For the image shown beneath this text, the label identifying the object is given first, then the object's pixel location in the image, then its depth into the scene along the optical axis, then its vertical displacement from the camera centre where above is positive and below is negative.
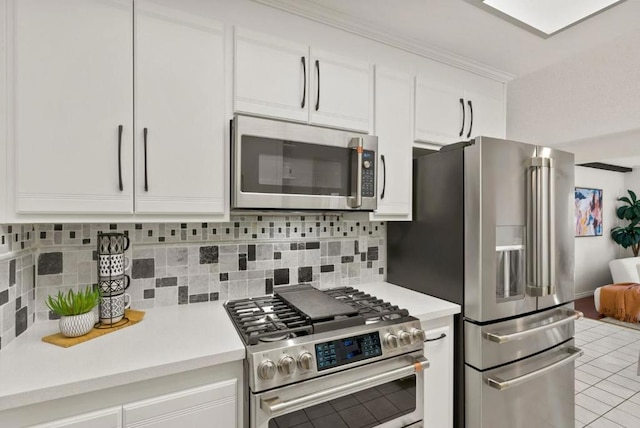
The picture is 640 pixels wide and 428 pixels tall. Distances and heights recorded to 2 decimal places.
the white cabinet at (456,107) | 1.96 +0.72
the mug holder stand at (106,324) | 1.31 -0.46
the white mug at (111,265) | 1.33 -0.21
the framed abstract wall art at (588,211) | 5.48 +0.07
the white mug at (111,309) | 1.32 -0.40
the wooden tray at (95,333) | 1.15 -0.46
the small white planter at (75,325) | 1.19 -0.42
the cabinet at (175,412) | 0.96 -0.64
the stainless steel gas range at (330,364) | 1.12 -0.58
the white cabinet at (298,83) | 1.46 +0.66
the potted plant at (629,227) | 5.91 -0.23
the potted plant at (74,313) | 1.19 -0.38
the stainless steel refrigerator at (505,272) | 1.58 -0.31
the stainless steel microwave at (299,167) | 1.41 +0.23
